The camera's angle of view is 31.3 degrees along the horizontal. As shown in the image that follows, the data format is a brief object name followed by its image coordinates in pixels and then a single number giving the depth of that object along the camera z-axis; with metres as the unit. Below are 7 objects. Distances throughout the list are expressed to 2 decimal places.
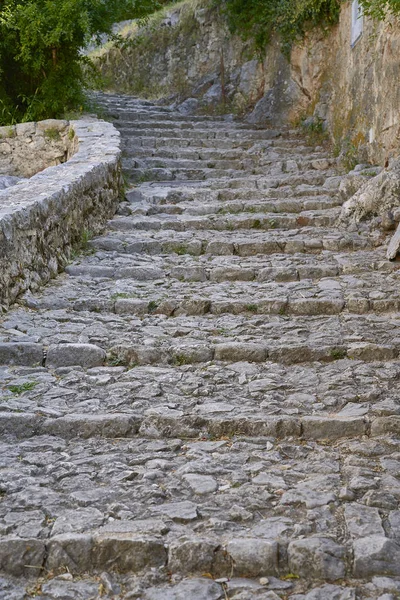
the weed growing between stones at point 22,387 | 3.52
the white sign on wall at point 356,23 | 8.47
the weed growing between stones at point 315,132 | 10.04
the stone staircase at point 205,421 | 2.30
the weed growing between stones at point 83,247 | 5.95
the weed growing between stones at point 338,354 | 3.99
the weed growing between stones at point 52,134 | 8.95
